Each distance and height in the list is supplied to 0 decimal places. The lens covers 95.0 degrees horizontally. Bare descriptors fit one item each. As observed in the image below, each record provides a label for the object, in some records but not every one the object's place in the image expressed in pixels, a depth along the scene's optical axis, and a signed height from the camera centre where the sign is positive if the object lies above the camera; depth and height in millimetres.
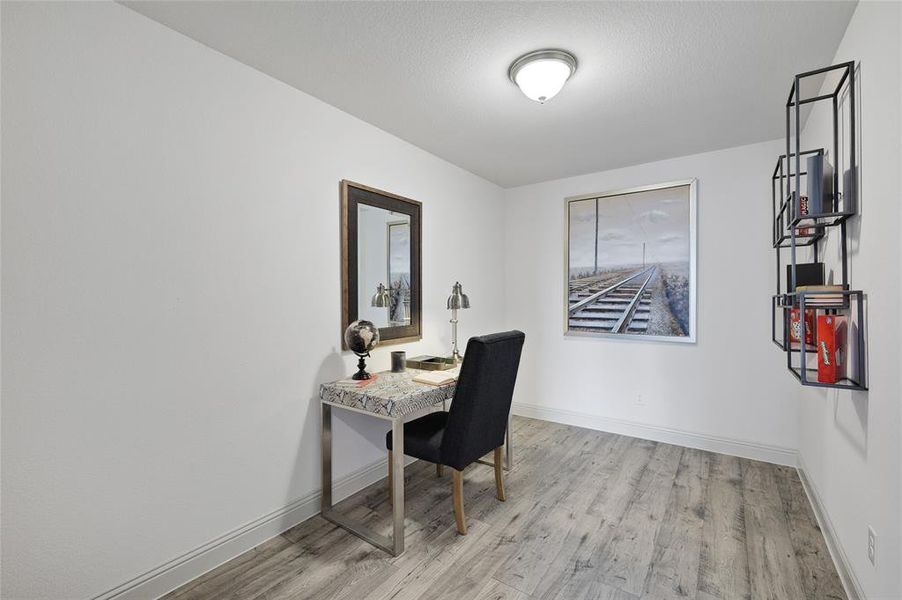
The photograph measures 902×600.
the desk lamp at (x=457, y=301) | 3154 -29
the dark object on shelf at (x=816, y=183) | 1644 +449
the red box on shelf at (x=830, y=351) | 1636 -227
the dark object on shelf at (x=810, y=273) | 2121 +114
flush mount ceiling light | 1914 +1072
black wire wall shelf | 1607 +309
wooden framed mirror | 2586 +246
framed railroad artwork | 3412 +292
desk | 2033 -575
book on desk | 2385 -482
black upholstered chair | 2092 -617
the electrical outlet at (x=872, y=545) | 1475 -907
